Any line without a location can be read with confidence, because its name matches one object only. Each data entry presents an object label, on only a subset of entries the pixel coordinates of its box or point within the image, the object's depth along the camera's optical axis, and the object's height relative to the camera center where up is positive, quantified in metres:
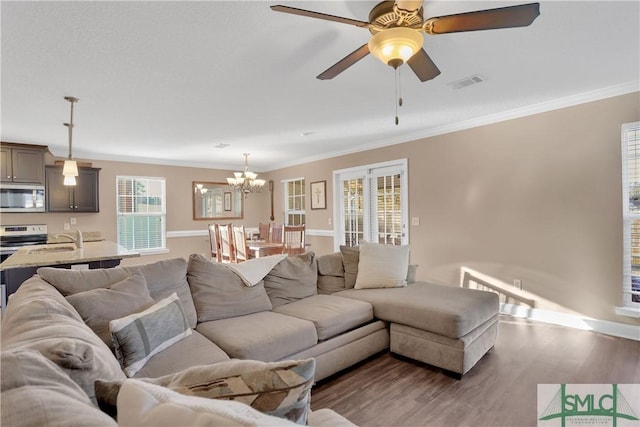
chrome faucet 3.67 -0.29
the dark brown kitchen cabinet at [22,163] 4.80 +0.87
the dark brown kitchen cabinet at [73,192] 5.26 +0.43
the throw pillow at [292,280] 2.81 -0.63
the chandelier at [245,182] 5.97 +0.63
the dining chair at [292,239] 5.16 -0.44
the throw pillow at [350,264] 3.34 -0.57
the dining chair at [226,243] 5.25 -0.50
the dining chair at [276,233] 5.76 -0.38
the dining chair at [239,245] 4.85 -0.50
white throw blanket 2.58 -0.47
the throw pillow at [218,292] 2.35 -0.62
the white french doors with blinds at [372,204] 5.06 +0.15
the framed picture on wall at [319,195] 6.38 +0.39
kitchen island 2.67 -0.40
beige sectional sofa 0.67 -0.58
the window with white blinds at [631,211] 3.05 -0.02
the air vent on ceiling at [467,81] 2.85 +1.24
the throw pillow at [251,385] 0.74 -0.43
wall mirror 7.16 +0.33
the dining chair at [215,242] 5.70 -0.53
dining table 5.11 -0.58
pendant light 3.28 +0.50
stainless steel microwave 4.84 +0.32
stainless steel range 4.75 -0.32
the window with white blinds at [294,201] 7.07 +0.28
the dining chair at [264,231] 6.43 -0.37
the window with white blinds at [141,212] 6.25 +0.07
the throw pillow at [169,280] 2.12 -0.47
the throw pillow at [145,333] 1.56 -0.65
